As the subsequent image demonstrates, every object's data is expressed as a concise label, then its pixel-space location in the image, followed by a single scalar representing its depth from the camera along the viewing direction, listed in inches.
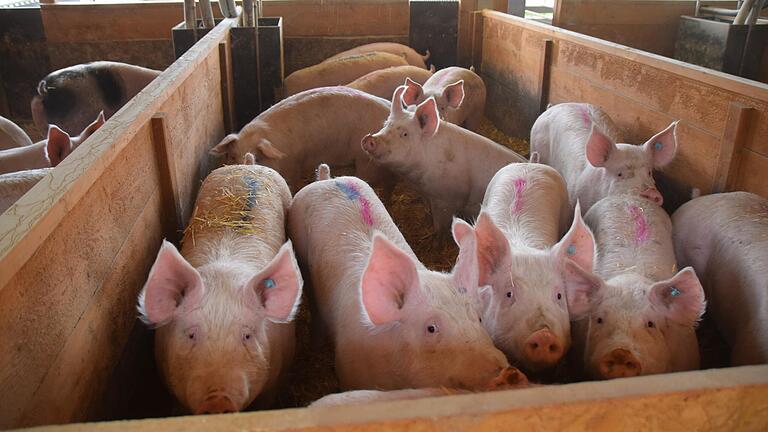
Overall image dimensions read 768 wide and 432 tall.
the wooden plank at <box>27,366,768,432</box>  51.3
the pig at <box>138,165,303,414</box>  85.2
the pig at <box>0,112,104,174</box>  152.7
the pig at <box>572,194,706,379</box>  96.9
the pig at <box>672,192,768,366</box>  108.6
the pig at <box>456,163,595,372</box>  96.4
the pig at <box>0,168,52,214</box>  130.0
